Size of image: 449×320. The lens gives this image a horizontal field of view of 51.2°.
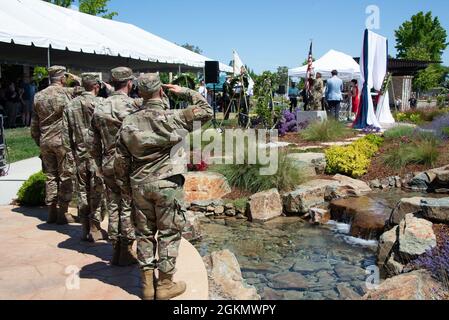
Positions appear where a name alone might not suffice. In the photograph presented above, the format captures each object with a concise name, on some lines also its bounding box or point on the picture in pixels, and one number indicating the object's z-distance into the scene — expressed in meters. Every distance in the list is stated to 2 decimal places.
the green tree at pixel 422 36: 44.72
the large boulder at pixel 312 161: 9.77
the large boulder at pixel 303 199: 8.06
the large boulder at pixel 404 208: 6.46
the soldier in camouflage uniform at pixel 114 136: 4.27
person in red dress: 19.57
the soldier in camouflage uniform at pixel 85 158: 4.94
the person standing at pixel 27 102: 16.11
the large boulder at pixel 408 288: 3.92
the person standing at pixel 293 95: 20.77
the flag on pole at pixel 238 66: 17.31
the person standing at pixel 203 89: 19.44
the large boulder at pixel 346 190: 8.59
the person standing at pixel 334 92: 16.28
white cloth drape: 15.67
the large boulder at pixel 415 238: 4.99
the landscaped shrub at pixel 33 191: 6.49
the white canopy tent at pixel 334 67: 21.25
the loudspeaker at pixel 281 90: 19.86
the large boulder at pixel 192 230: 6.75
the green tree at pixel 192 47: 77.73
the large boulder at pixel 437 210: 5.53
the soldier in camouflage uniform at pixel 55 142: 5.47
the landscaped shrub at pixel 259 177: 8.73
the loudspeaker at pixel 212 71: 15.29
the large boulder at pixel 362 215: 7.00
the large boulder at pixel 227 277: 4.24
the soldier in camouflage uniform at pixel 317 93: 16.64
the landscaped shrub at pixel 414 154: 10.06
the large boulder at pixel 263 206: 7.86
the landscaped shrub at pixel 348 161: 9.96
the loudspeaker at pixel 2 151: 8.12
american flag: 18.23
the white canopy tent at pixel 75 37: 11.64
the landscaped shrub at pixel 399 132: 11.97
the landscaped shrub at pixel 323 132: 13.06
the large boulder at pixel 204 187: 8.48
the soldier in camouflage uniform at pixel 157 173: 3.44
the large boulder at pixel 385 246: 5.84
